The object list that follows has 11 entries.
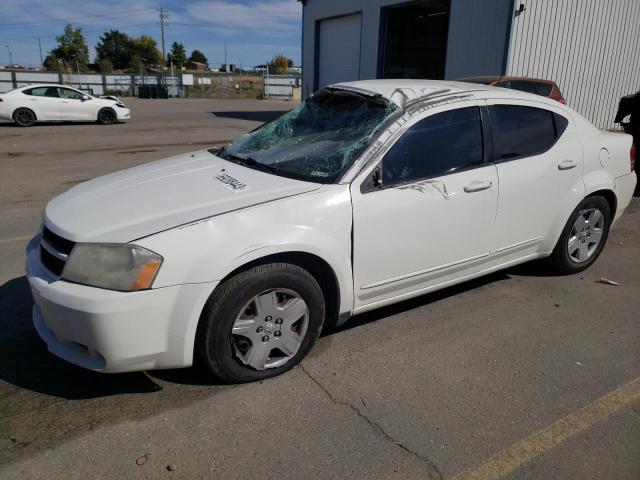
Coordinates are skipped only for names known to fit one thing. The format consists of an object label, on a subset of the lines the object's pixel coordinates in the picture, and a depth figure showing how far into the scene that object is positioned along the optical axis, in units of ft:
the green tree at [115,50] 303.27
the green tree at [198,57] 394.46
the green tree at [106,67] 215.76
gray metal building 44.83
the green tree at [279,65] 218.96
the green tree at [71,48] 194.18
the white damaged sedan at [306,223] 8.36
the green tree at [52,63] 201.79
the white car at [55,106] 52.65
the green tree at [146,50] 306.88
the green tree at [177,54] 236.36
